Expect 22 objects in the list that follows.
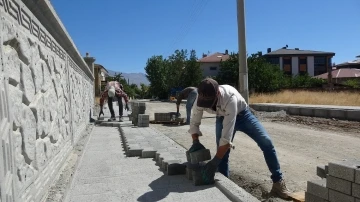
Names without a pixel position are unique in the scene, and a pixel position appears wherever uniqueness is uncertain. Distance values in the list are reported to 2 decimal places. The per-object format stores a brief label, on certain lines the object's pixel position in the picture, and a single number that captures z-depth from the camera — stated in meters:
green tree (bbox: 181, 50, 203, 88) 42.41
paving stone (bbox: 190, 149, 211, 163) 3.64
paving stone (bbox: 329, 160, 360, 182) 2.67
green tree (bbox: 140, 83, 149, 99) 64.94
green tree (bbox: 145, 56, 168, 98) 47.78
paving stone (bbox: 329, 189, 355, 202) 2.72
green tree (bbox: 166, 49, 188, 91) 43.50
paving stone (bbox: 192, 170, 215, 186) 3.56
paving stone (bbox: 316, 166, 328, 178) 3.51
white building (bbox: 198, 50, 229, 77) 62.16
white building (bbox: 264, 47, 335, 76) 63.56
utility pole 12.99
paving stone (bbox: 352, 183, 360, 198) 2.63
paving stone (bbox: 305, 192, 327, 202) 3.03
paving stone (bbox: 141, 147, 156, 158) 5.22
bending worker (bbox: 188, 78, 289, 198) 3.35
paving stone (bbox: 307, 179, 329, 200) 2.97
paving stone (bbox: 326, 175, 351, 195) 2.72
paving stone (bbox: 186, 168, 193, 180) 3.83
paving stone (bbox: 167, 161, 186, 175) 4.10
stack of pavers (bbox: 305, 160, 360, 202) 2.66
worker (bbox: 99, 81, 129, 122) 10.64
